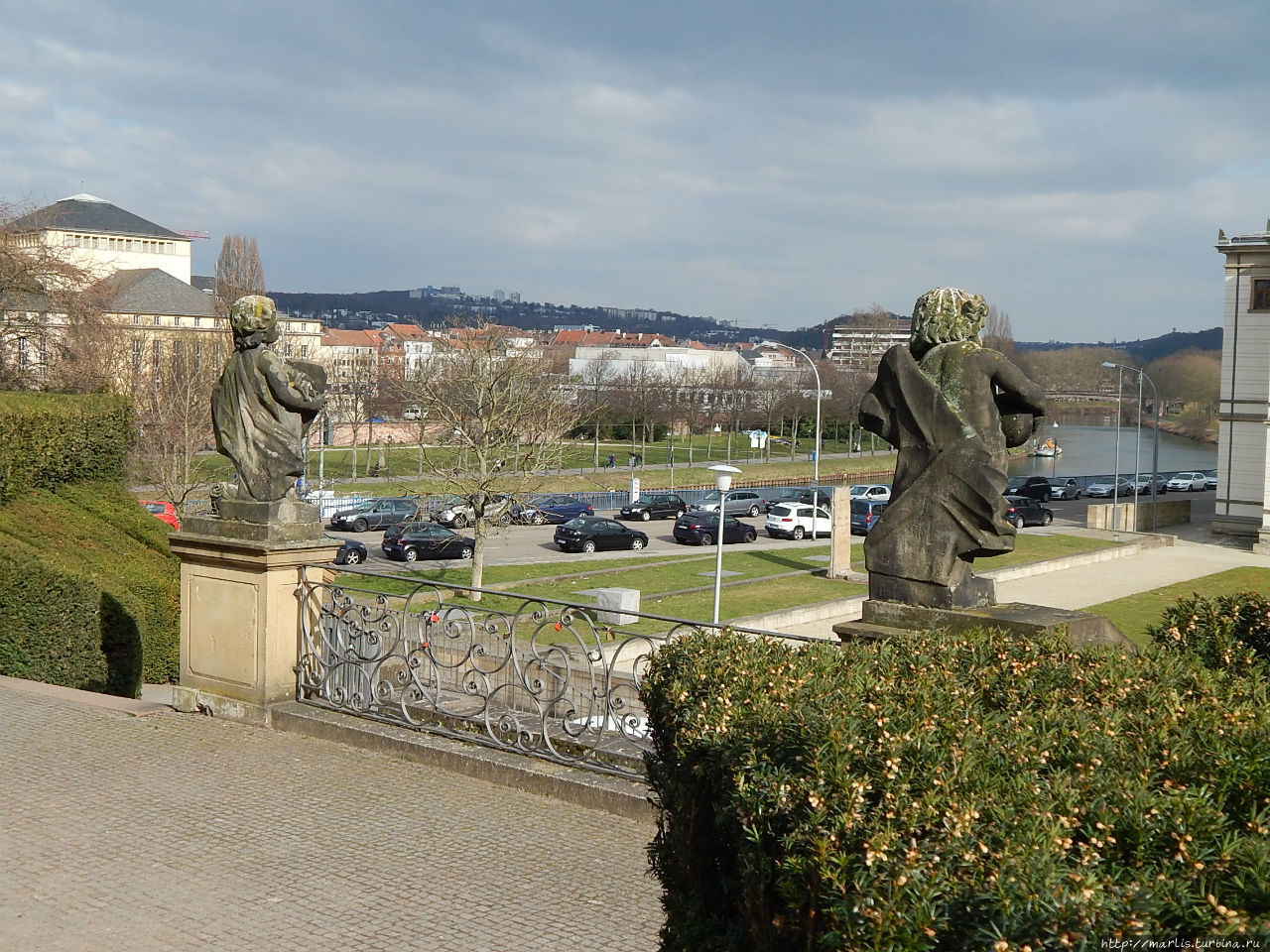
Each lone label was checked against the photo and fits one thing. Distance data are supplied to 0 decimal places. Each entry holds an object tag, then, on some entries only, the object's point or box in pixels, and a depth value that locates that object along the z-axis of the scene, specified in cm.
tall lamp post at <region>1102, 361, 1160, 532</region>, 5043
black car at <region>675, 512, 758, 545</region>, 4581
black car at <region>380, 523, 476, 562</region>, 3972
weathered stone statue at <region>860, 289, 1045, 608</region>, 611
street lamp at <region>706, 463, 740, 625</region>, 2552
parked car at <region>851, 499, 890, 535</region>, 4882
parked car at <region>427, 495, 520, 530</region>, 3222
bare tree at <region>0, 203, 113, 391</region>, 3384
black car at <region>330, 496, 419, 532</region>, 4672
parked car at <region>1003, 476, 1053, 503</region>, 6656
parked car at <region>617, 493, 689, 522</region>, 5431
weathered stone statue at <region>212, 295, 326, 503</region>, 939
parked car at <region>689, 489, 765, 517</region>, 5553
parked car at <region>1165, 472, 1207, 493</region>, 7956
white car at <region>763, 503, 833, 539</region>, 4809
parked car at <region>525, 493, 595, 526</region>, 5153
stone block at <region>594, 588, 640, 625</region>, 2458
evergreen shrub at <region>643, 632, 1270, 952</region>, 258
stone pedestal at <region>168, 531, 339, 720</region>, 936
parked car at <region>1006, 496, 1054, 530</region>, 5175
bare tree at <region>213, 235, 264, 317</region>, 8175
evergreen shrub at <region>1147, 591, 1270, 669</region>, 519
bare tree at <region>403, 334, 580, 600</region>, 3275
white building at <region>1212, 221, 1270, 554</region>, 5056
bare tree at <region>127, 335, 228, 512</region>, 3666
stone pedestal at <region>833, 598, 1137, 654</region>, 579
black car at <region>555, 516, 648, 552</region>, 4212
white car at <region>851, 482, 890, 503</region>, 5788
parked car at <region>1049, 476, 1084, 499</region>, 7119
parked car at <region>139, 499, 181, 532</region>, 3767
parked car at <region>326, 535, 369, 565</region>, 3803
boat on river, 9782
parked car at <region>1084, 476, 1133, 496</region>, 7150
